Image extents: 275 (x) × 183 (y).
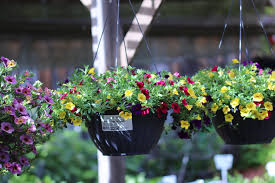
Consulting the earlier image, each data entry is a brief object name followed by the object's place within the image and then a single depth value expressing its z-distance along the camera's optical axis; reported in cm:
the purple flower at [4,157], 372
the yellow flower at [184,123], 387
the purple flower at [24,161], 378
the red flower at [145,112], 372
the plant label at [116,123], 376
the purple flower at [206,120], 402
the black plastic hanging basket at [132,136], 378
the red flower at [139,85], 374
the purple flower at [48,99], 379
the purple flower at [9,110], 368
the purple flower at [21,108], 371
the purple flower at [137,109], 374
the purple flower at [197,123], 401
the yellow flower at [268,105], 390
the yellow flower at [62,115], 377
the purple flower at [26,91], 377
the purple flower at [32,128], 372
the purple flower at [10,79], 374
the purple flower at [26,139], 371
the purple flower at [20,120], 369
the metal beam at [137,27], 435
